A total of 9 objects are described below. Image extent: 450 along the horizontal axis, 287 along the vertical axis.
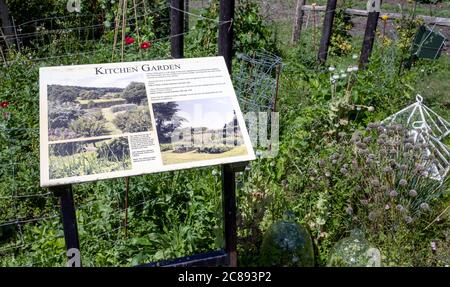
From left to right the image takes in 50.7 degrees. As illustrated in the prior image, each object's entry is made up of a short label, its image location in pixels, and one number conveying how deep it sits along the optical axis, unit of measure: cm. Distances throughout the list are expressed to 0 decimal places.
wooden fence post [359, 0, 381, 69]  625
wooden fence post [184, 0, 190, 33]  849
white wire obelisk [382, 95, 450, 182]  401
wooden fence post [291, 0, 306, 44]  899
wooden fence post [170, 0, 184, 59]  522
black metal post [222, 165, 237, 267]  282
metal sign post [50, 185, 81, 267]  244
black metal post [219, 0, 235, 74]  416
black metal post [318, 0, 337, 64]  680
